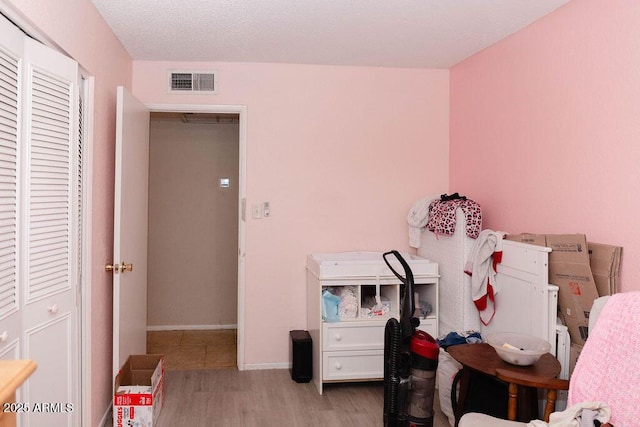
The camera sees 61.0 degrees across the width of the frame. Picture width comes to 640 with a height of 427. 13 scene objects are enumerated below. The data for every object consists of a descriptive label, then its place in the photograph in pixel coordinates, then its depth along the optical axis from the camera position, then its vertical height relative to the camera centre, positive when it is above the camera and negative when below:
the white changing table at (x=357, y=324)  3.78 -0.77
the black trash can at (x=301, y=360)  4.00 -1.08
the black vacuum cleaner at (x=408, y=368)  2.90 -0.83
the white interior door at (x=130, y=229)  3.21 -0.11
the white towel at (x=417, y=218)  4.20 -0.03
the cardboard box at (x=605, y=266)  2.56 -0.24
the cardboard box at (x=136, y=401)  3.02 -1.07
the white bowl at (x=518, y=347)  2.57 -0.65
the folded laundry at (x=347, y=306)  3.83 -0.65
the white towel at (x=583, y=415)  1.95 -0.72
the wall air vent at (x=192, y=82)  4.21 +1.02
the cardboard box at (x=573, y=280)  2.68 -0.32
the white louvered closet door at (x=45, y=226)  2.14 -0.07
